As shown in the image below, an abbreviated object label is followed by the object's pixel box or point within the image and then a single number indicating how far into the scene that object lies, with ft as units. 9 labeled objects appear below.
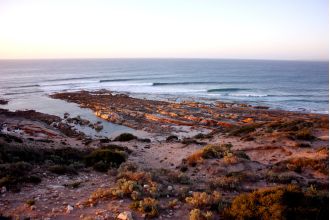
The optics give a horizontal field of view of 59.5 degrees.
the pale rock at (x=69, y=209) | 24.70
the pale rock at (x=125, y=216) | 22.91
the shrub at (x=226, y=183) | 33.06
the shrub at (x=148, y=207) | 24.03
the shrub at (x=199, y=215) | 22.88
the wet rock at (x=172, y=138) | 90.45
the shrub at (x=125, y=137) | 85.69
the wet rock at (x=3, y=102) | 168.55
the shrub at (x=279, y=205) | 21.93
